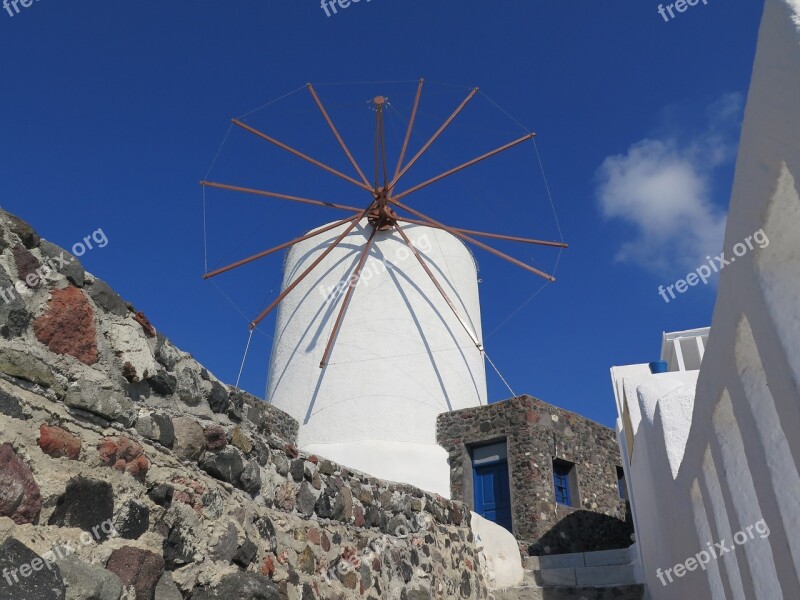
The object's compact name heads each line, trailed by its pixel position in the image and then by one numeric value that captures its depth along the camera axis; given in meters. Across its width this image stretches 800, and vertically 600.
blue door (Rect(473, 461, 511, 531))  10.10
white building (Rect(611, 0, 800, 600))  2.03
